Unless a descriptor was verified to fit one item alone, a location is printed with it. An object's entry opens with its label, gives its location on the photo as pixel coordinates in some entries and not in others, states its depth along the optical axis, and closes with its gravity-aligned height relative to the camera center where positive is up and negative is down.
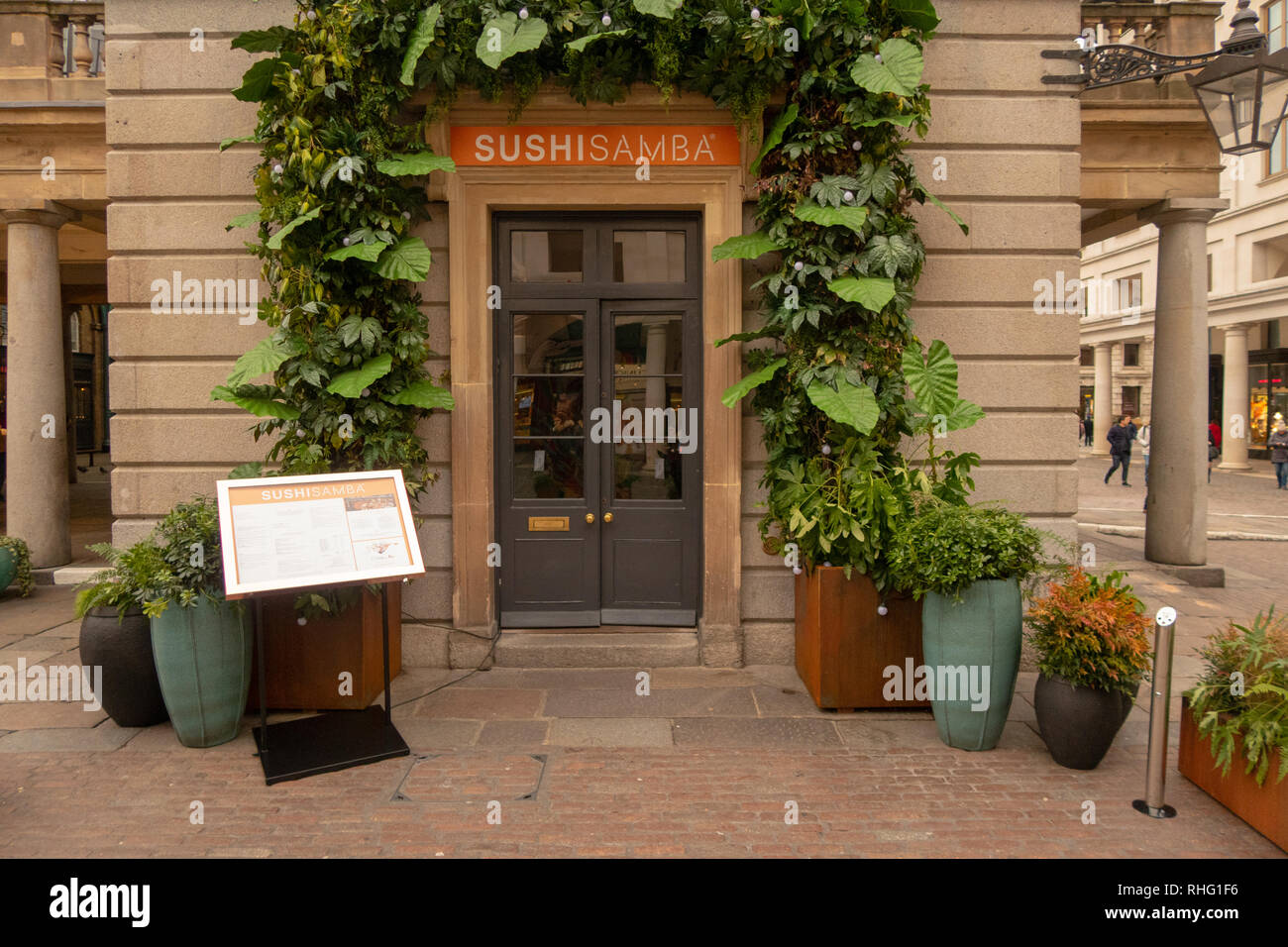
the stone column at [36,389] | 10.38 +0.66
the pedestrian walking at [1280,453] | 21.77 -0.36
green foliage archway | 6.23 +1.79
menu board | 5.06 -0.59
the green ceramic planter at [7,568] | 9.53 -1.47
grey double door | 7.36 +0.18
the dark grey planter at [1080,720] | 5.00 -1.71
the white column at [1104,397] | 37.62 +2.01
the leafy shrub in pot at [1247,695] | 4.26 -1.40
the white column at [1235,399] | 28.33 +1.46
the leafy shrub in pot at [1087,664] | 4.92 -1.35
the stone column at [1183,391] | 11.01 +0.65
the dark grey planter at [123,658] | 5.56 -1.48
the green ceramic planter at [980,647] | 5.36 -1.36
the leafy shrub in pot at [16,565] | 9.58 -1.46
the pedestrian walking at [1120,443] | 23.16 -0.08
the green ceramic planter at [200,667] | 5.36 -1.49
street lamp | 6.39 +2.79
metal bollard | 4.52 -1.61
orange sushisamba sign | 7.10 +2.54
